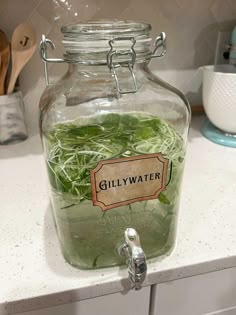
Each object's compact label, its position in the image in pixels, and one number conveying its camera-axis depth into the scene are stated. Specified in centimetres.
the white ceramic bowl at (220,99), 71
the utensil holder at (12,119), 73
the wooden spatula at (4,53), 70
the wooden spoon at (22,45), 68
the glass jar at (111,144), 35
